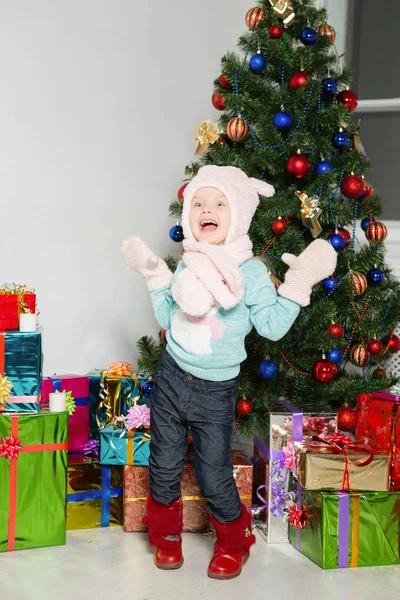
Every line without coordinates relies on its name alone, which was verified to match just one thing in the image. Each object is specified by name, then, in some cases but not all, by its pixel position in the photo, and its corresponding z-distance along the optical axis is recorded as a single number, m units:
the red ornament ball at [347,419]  2.24
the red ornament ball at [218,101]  2.41
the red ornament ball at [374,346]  2.33
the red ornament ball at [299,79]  2.30
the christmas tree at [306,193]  2.31
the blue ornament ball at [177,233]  2.43
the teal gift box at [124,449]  2.24
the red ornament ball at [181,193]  2.39
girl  1.85
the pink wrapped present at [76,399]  2.34
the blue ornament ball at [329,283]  2.30
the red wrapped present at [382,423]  2.08
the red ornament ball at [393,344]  2.46
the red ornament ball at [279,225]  2.27
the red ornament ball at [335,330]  2.27
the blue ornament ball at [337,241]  2.29
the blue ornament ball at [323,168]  2.31
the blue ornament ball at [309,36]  2.35
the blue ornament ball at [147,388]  2.38
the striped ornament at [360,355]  2.33
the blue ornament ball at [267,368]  2.29
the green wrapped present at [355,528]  1.96
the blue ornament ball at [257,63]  2.36
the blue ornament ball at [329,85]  2.36
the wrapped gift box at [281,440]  2.15
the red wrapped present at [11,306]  2.10
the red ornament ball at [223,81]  2.40
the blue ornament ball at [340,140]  2.34
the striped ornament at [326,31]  2.42
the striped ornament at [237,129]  2.32
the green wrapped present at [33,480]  2.05
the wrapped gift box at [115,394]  2.44
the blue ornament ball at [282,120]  2.29
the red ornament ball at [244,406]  2.31
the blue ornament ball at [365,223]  2.40
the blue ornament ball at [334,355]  2.28
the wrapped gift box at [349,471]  1.99
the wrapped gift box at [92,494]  2.25
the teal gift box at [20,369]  2.06
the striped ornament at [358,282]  2.30
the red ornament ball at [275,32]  2.37
